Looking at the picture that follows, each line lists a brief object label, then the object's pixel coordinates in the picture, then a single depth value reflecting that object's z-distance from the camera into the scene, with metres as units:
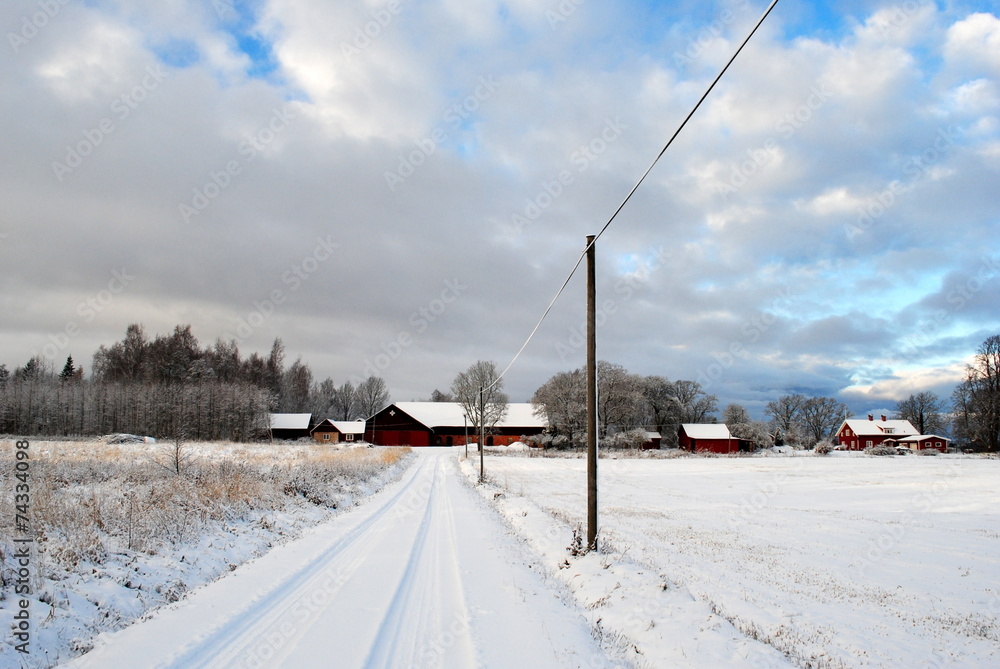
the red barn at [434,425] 85.62
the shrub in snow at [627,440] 74.72
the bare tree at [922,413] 106.88
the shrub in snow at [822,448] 75.81
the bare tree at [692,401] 101.00
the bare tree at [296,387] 113.22
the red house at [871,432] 99.00
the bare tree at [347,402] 125.50
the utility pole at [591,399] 10.70
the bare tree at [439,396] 132.69
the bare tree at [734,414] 109.25
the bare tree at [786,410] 112.56
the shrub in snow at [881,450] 75.50
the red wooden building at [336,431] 86.00
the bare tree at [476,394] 86.81
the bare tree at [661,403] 96.56
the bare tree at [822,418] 113.12
